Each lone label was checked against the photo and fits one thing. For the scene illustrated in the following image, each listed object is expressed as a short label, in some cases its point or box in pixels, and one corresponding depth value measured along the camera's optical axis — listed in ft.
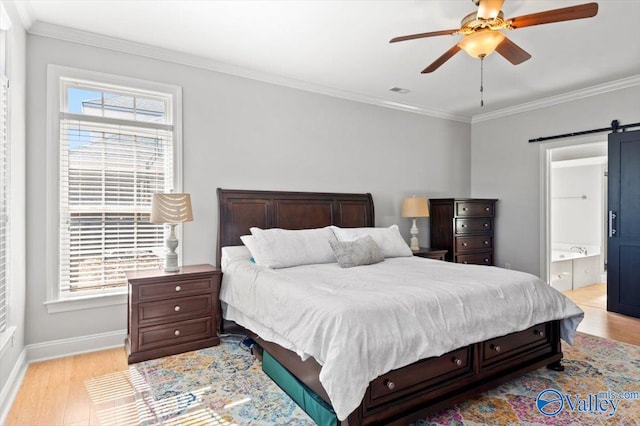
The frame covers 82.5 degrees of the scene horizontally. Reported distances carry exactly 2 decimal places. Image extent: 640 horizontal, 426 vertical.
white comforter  5.88
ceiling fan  7.04
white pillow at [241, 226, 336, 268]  10.62
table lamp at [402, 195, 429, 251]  16.07
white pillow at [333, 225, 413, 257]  12.48
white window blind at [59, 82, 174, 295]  10.32
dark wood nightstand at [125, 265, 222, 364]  9.52
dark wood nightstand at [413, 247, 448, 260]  15.33
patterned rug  6.93
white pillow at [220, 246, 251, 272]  11.50
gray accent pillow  10.71
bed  6.29
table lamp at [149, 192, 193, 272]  10.23
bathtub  18.18
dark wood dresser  16.74
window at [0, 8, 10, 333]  7.67
